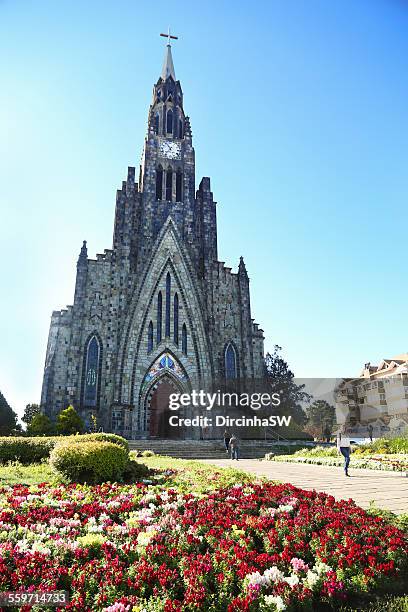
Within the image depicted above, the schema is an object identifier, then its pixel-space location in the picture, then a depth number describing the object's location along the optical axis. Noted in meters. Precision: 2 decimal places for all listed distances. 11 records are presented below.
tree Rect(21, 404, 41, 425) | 41.09
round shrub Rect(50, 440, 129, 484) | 10.45
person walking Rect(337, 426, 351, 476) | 13.10
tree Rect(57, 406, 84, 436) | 27.48
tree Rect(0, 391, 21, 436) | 29.02
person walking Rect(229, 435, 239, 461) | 22.36
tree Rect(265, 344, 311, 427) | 44.88
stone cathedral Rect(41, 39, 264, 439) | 31.53
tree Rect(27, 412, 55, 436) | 26.88
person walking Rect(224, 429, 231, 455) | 26.56
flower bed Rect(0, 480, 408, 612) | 4.08
